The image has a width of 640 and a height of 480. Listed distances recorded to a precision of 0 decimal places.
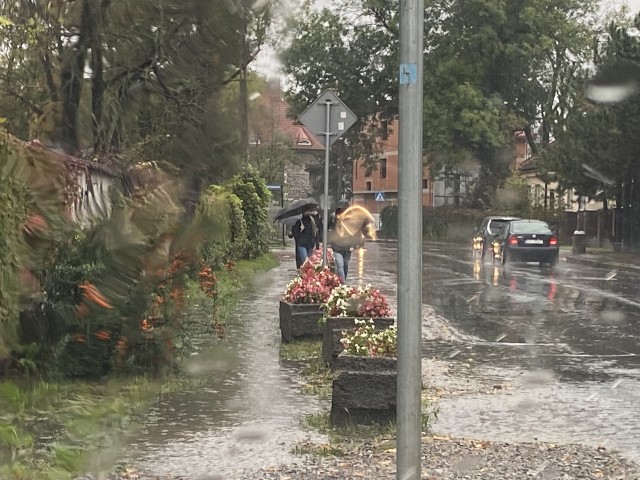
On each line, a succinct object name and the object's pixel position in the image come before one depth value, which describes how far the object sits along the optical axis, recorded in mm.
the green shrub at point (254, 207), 28125
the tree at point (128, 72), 11812
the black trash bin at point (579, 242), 39812
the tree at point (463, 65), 50312
